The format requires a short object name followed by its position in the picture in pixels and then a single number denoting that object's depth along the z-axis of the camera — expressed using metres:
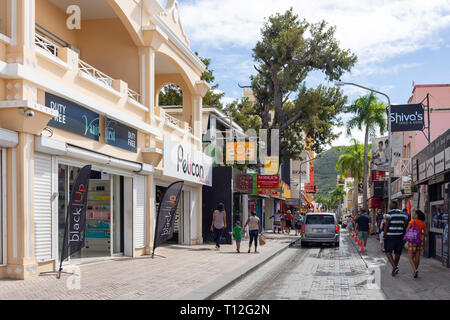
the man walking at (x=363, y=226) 21.08
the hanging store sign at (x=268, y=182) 32.56
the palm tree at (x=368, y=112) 43.25
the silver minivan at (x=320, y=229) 23.91
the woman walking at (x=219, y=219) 19.53
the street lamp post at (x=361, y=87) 26.50
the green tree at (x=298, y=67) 33.28
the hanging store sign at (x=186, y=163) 18.19
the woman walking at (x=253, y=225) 18.58
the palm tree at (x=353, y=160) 64.19
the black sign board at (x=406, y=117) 22.67
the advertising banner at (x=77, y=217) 10.73
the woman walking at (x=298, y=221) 36.34
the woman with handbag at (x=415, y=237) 11.90
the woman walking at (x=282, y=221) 39.11
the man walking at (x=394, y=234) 12.30
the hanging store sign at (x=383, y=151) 36.44
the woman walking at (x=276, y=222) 39.34
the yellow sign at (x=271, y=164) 35.66
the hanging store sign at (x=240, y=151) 30.10
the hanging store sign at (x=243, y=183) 26.47
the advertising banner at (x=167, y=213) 15.34
